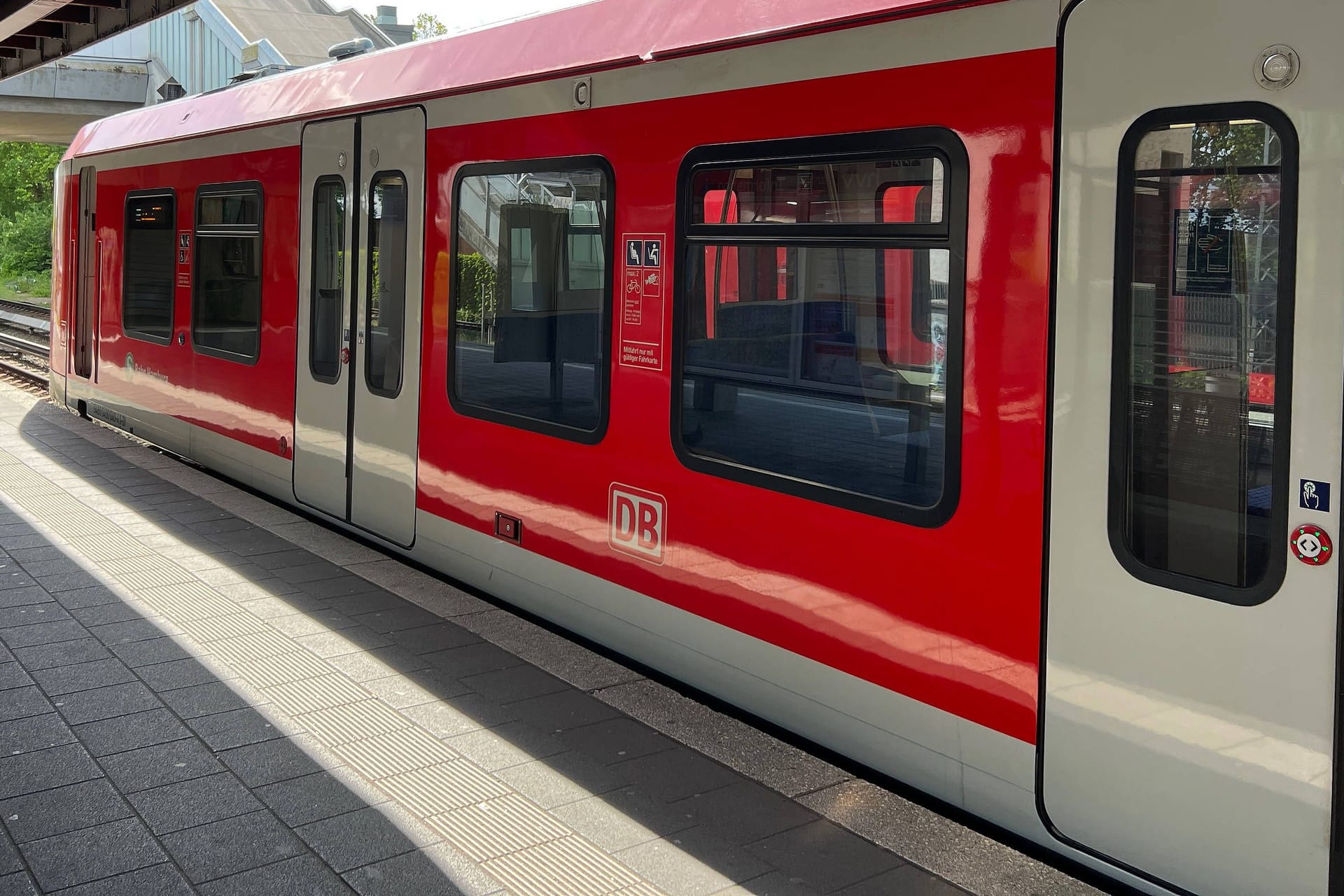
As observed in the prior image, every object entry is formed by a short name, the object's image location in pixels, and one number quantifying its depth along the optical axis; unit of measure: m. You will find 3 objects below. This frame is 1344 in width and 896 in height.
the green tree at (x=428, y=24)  56.88
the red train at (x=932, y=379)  3.00
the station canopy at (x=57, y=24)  10.41
